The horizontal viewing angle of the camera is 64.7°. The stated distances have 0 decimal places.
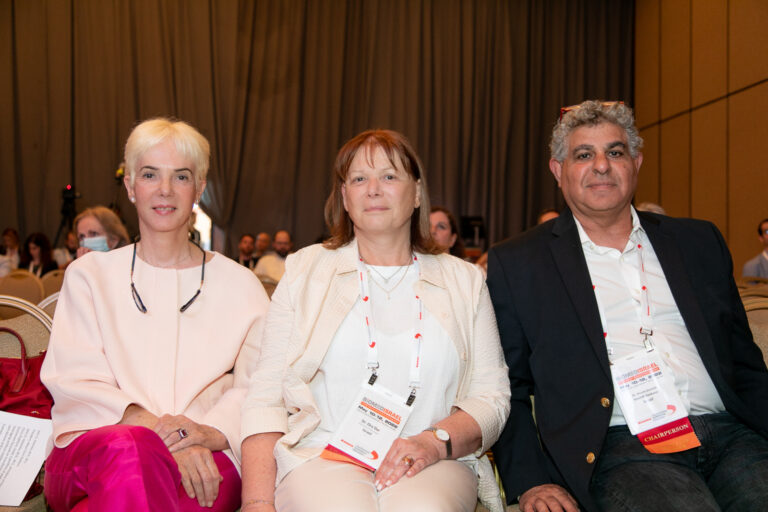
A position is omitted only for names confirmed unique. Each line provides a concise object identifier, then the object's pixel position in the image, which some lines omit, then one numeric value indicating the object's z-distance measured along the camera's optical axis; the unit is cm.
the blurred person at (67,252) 817
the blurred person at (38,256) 782
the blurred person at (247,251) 909
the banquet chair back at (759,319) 218
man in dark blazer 172
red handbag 194
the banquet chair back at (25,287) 371
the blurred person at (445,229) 504
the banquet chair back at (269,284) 316
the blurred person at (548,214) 558
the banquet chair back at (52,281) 418
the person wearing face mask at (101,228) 382
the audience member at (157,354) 160
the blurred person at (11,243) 888
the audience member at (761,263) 670
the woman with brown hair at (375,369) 162
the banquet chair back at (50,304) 249
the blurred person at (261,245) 934
